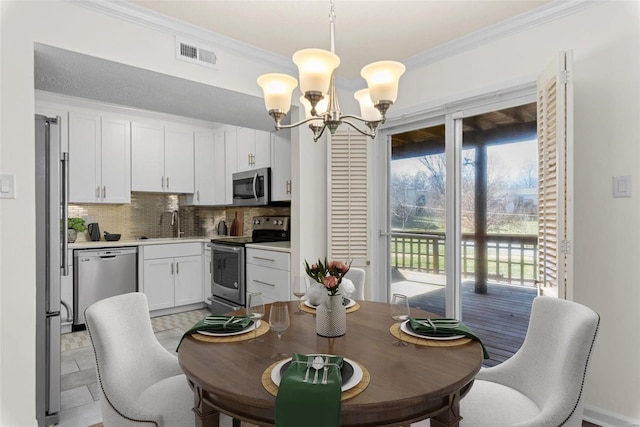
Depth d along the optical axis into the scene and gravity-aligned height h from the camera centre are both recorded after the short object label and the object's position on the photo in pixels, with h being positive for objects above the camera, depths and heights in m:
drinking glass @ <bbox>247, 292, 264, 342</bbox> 1.65 -0.43
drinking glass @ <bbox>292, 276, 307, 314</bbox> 1.91 -0.40
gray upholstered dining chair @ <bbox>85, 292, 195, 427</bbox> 1.39 -0.69
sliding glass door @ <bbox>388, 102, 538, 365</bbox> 2.82 -0.06
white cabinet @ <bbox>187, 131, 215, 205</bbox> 5.12 +0.61
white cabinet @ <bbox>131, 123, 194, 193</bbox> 4.61 +0.71
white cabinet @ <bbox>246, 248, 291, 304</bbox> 3.55 -0.64
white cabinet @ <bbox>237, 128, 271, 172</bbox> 4.41 +0.80
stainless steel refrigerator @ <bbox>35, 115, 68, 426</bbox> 2.12 -0.33
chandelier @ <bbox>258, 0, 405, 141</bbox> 1.51 +0.57
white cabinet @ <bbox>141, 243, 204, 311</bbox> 4.36 -0.78
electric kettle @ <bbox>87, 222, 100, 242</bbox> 4.39 -0.24
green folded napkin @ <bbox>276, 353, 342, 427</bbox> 0.93 -0.50
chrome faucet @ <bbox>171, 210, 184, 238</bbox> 5.29 -0.13
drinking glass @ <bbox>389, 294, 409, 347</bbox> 1.56 -0.42
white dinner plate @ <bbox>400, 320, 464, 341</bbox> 1.46 -0.51
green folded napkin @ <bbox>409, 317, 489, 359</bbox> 1.49 -0.49
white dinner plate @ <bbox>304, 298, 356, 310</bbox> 1.97 -0.51
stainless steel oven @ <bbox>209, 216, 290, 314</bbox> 4.14 -0.59
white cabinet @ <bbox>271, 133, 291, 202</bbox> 4.12 +0.52
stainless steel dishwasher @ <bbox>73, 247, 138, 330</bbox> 3.88 -0.70
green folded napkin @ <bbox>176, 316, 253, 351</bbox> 1.55 -0.49
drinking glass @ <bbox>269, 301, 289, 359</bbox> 1.34 -0.40
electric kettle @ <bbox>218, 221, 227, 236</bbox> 5.38 -0.24
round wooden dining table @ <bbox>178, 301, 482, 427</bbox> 1.02 -0.52
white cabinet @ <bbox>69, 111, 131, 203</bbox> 4.15 +0.64
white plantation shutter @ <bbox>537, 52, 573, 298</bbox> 2.02 +0.21
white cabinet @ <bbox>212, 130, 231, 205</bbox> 5.16 +0.62
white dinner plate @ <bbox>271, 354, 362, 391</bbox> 1.06 -0.51
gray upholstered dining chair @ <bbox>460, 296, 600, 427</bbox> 1.28 -0.68
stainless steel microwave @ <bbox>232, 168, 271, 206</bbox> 4.34 +0.31
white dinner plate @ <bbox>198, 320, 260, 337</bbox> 1.51 -0.51
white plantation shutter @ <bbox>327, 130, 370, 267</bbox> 3.40 +0.13
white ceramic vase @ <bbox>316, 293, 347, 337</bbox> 1.53 -0.45
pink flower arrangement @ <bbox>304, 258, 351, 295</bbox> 1.49 -0.26
